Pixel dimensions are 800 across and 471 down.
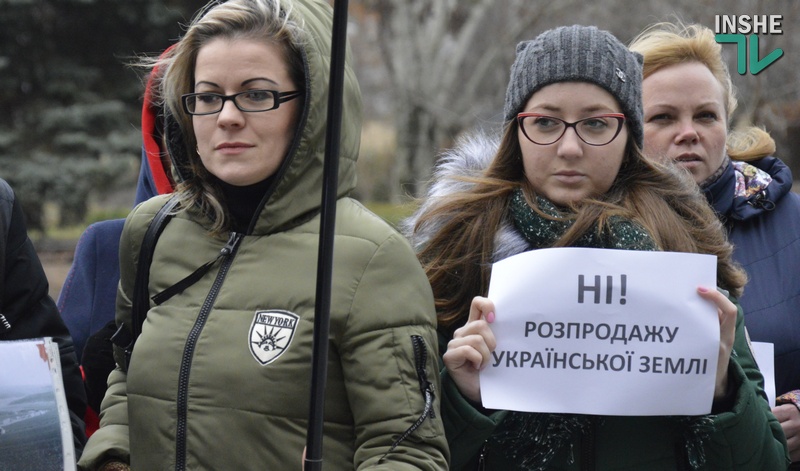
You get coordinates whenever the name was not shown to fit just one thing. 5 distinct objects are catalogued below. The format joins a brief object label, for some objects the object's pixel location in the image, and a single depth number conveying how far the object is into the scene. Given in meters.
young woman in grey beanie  5.18
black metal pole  3.83
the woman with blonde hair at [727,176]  6.62
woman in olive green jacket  4.67
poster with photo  4.85
